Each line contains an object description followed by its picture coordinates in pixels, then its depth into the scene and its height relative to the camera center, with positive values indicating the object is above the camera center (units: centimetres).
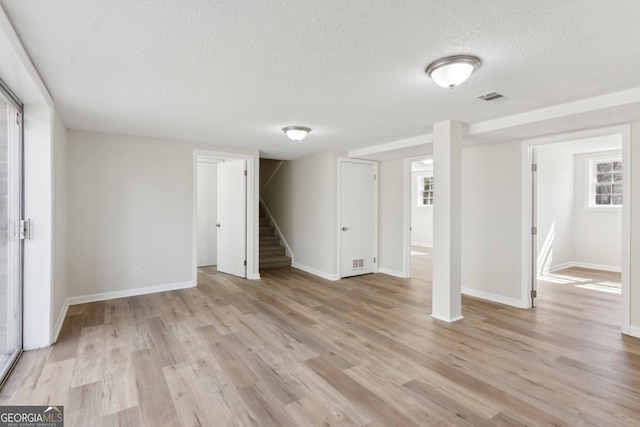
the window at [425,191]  986 +74
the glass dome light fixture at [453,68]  205 +97
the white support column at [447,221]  345 -8
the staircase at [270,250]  648 -78
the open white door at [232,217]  545 -5
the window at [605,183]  607 +61
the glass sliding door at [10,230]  248 -13
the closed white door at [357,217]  552 -6
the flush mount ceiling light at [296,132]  381 +101
